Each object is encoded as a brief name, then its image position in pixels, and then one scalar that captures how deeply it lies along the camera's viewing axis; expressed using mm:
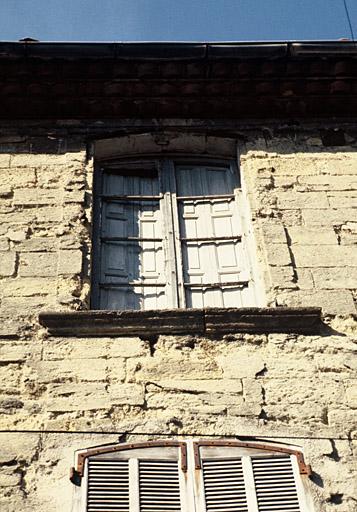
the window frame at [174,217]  5891
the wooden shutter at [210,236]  5969
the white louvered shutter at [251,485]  4414
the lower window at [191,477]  4405
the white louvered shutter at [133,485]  4383
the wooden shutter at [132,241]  5934
